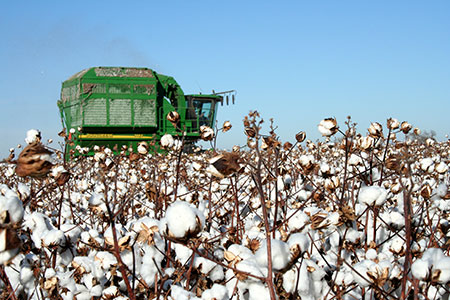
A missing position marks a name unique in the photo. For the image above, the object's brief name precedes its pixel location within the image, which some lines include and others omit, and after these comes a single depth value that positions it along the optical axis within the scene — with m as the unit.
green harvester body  14.16
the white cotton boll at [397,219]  1.77
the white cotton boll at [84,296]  1.54
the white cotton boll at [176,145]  2.24
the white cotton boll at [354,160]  2.26
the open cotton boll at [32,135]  2.01
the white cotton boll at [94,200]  1.97
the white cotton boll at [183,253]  1.54
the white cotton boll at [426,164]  1.99
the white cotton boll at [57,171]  2.09
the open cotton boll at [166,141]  1.99
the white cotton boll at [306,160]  1.80
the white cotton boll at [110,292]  1.49
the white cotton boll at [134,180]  3.57
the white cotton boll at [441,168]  2.27
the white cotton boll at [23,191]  1.79
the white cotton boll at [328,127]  1.74
